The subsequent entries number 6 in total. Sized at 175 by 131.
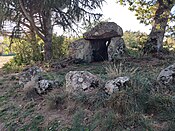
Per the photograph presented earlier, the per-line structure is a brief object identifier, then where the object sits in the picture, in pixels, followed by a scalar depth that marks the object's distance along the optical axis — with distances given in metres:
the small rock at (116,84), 2.52
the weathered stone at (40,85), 3.35
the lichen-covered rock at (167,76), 2.62
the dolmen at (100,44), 5.66
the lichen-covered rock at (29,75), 4.12
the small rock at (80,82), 2.89
